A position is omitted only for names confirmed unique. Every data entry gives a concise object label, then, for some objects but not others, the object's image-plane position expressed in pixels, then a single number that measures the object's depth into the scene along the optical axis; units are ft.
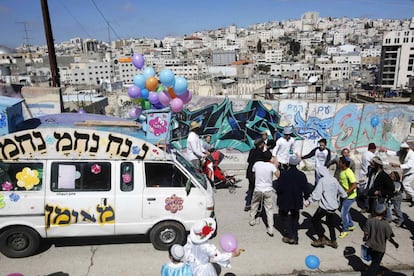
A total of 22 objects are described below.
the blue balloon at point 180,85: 28.84
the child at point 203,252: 13.52
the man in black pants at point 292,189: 20.80
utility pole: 38.86
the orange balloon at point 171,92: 29.45
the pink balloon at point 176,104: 29.86
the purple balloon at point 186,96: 30.50
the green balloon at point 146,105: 31.71
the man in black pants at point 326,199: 20.52
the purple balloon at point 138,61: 32.22
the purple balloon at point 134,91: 30.42
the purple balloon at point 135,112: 34.13
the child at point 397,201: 24.31
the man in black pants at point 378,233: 16.31
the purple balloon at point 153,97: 29.99
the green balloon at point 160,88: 29.95
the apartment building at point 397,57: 382.83
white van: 19.02
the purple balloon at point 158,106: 30.50
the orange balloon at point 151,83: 29.48
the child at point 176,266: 12.62
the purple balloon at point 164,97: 29.55
